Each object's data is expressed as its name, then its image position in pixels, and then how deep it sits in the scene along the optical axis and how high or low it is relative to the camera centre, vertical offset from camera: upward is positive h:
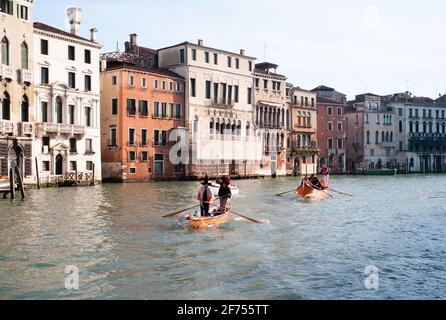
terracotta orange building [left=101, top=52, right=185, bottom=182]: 42.25 +2.91
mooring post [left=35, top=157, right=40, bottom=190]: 33.43 -1.28
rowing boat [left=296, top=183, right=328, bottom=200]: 27.05 -1.82
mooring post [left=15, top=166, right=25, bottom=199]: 25.25 -1.03
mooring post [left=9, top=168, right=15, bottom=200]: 24.92 -1.20
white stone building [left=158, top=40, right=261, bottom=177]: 47.66 +4.56
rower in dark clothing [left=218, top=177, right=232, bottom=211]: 17.45 -1.19
